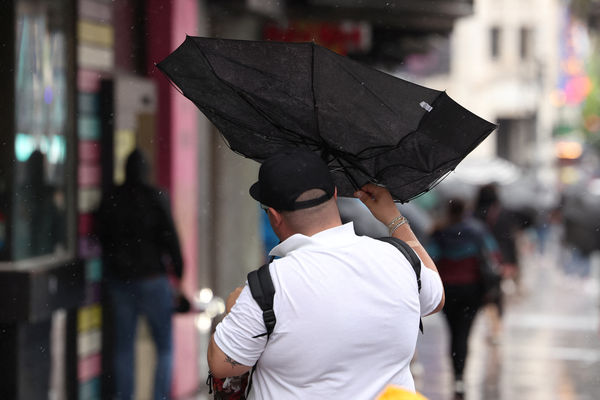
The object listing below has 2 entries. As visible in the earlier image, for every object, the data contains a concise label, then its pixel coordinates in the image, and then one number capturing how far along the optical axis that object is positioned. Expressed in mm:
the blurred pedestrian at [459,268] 15695
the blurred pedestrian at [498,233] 20641
